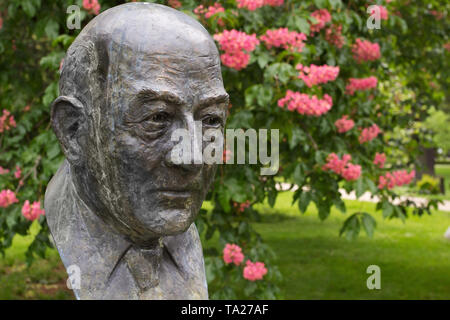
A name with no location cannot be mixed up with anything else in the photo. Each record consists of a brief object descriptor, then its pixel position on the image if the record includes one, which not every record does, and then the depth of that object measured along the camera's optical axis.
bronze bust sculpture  1.95
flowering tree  3.36
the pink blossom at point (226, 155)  3.24
